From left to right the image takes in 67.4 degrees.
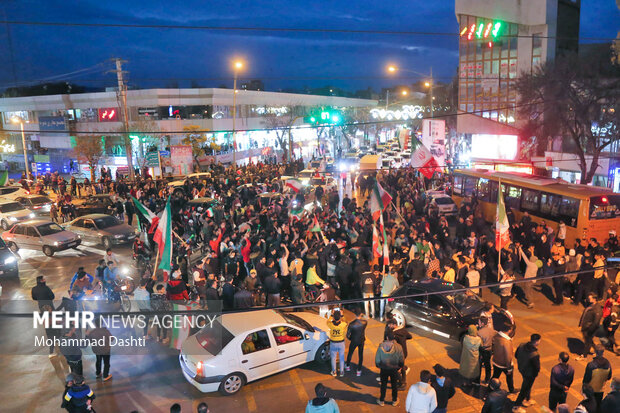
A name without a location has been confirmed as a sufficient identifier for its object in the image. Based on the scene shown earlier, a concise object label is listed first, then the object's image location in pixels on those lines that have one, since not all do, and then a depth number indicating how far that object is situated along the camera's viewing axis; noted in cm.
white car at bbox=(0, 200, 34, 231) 2292
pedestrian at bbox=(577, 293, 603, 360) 962
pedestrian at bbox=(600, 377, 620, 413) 653
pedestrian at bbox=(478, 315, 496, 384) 888
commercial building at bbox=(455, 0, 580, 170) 3781
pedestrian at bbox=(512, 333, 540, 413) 786
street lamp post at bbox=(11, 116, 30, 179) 4097
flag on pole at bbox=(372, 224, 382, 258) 1309
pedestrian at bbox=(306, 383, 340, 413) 662
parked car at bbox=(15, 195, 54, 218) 2632
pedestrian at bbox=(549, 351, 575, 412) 748
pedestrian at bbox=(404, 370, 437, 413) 685
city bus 1662
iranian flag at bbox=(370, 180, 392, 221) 1374
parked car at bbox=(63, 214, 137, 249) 1930
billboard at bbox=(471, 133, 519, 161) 3447
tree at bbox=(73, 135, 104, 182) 4147
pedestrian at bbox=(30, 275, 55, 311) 1063
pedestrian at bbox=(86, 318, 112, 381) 897
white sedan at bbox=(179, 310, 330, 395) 855
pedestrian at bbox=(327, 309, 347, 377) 895
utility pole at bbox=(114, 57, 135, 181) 3328
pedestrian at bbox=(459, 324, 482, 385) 844
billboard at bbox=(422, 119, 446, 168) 2211
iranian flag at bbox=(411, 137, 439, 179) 1880
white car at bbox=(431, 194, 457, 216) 2470
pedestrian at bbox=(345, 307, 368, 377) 920
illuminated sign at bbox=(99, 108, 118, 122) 4600
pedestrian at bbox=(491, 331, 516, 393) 830
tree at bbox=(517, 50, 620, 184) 2558
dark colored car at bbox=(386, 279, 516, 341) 1030
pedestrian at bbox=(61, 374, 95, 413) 707
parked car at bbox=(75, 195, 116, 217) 2405
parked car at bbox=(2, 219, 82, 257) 1845
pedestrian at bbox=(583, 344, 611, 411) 749
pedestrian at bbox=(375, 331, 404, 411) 815
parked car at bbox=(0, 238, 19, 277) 1503
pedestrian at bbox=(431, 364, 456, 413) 714
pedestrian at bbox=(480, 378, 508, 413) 673
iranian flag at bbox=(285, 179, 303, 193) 2044
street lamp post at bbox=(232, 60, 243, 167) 2687
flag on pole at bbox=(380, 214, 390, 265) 1220
